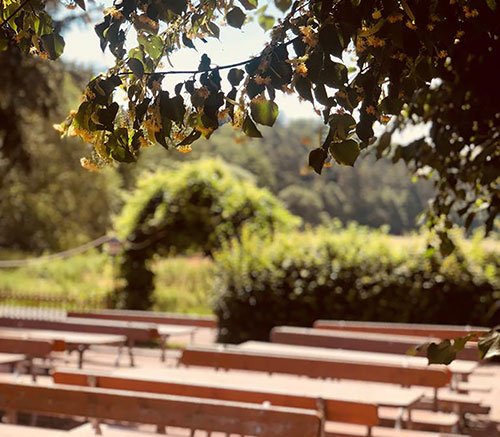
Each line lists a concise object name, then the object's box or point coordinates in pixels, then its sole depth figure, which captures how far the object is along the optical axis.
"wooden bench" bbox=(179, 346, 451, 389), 6.17
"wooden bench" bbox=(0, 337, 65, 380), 7.74
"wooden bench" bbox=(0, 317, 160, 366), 9.73
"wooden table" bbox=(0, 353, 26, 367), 7.11
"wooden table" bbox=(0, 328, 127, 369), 8.67
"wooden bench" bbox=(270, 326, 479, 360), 8.45
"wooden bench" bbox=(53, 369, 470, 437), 5.17
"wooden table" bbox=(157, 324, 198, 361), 10.34
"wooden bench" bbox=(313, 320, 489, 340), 9.36
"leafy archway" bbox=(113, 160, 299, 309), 17.55
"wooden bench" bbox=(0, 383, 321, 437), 4.51
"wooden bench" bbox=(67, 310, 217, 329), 11.77
